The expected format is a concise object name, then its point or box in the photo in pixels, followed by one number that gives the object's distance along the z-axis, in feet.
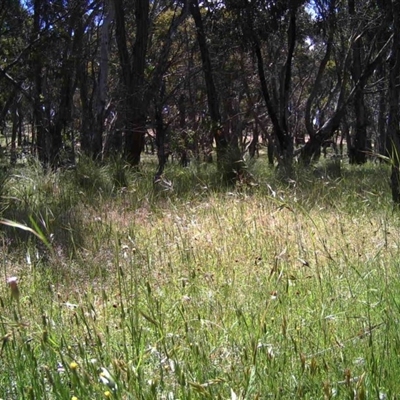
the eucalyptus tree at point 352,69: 36.14
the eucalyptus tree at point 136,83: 37.88
